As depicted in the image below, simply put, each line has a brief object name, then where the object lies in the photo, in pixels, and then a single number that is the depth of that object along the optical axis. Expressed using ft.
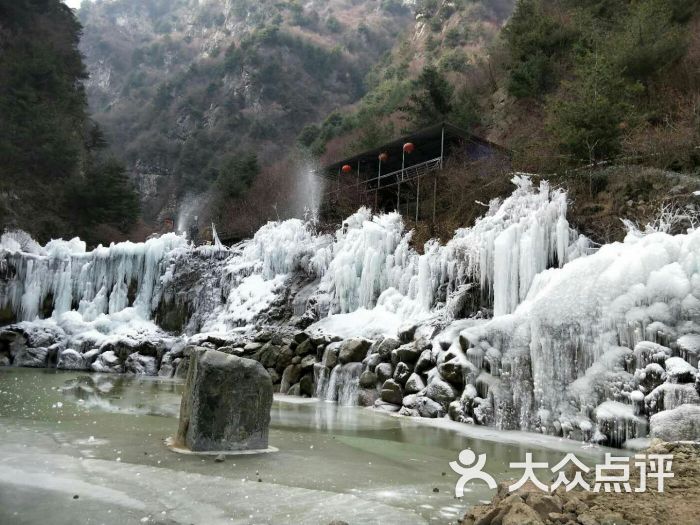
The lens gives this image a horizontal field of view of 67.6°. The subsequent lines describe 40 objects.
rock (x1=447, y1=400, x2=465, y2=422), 26.78
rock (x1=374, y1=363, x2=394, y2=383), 32.68
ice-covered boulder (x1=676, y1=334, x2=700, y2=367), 22.41
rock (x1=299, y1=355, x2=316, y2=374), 39.47
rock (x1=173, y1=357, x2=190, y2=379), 51.10
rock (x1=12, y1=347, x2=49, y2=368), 56.75
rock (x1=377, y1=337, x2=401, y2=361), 34.30
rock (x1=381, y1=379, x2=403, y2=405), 31.07
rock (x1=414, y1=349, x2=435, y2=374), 30.83
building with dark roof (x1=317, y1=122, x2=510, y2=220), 60.80
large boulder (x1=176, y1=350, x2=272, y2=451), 15.39
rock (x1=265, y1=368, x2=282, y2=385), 41.60
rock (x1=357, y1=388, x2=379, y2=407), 32.76
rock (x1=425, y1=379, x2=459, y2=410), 28.17
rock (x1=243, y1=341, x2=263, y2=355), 44.93
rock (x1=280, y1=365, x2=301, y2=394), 40.04
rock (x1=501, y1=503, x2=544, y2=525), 8.07
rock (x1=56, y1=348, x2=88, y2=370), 56.08
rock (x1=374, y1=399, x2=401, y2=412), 30.55
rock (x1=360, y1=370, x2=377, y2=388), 33.42
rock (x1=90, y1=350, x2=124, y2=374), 55.06
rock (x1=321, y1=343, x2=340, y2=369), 37.52
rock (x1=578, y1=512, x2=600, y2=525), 8.20
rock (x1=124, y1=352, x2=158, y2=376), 55.01
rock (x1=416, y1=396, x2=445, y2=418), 28.01
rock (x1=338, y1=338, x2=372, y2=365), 36.35
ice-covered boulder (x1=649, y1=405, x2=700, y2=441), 18.17
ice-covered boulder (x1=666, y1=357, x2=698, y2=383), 21.68
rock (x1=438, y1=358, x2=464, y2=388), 28.35
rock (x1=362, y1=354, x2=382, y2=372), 34.27
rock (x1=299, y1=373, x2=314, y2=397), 38.33
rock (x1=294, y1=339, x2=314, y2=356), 41.27
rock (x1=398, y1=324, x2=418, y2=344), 34.17
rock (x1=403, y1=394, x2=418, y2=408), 29.27
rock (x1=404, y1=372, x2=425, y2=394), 30.22
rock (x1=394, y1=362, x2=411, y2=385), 31.48
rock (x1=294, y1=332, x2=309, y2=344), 42.12
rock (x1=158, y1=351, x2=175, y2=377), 53.01
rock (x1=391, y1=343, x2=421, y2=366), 32.17
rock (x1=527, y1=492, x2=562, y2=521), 8.62
